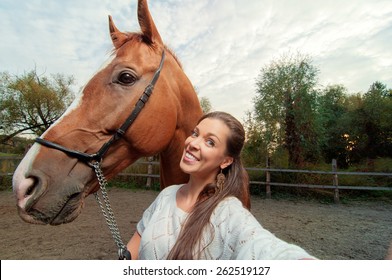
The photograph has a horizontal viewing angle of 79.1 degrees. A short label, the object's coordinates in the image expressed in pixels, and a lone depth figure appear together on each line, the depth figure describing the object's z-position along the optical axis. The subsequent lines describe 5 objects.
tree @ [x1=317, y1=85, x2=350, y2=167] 16.14
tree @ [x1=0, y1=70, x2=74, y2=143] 17.27
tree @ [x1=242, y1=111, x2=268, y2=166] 12.67
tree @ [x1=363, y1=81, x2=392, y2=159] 14.37
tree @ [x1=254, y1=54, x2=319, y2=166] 12.07
